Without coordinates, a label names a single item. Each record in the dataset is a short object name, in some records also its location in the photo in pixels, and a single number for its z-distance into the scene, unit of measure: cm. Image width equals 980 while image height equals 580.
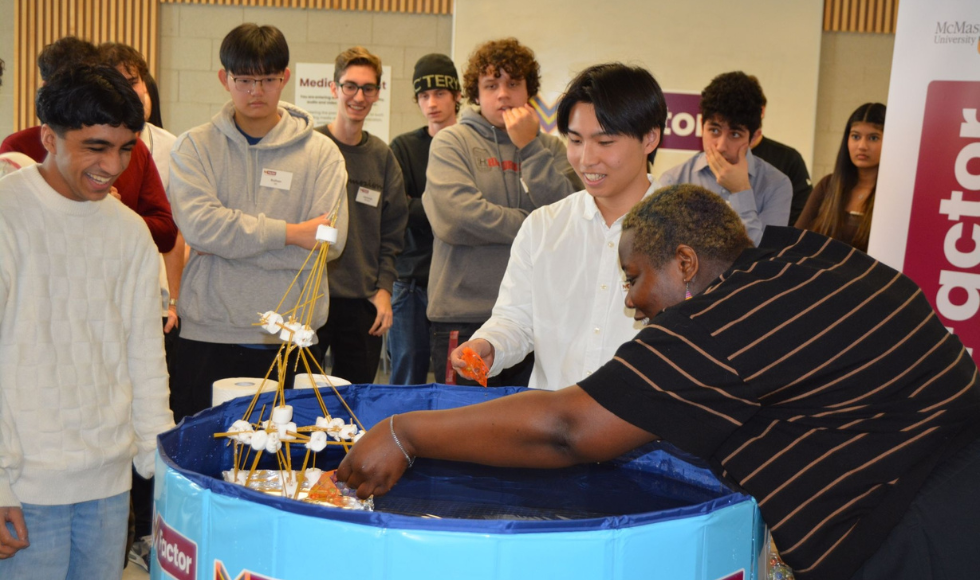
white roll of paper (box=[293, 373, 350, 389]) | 188
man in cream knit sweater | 171
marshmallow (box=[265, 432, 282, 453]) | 132
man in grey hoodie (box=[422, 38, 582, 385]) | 311
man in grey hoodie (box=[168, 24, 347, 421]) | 268
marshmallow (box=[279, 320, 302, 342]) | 138
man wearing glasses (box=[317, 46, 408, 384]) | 348
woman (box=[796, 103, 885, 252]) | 377
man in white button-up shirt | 204
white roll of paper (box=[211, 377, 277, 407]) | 182
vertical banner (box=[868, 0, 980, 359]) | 317
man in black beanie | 393
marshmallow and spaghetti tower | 134
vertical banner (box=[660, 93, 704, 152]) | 752
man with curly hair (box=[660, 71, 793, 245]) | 331
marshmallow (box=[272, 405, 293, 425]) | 137
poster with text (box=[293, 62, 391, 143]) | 766
